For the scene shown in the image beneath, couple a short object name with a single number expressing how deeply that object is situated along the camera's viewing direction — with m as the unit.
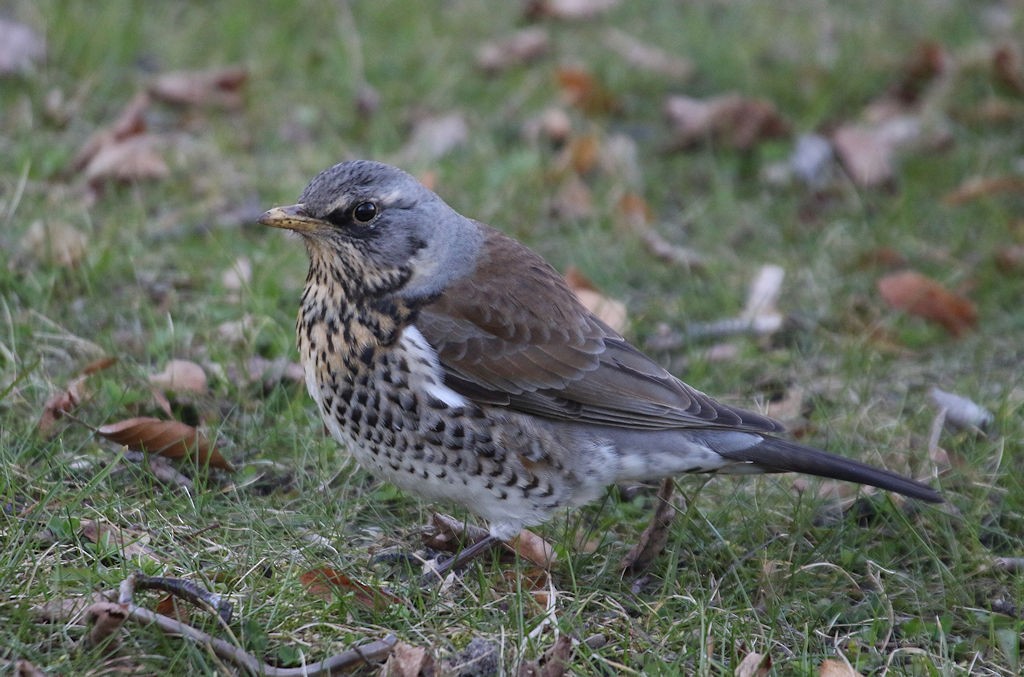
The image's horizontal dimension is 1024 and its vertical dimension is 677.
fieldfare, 7.50
